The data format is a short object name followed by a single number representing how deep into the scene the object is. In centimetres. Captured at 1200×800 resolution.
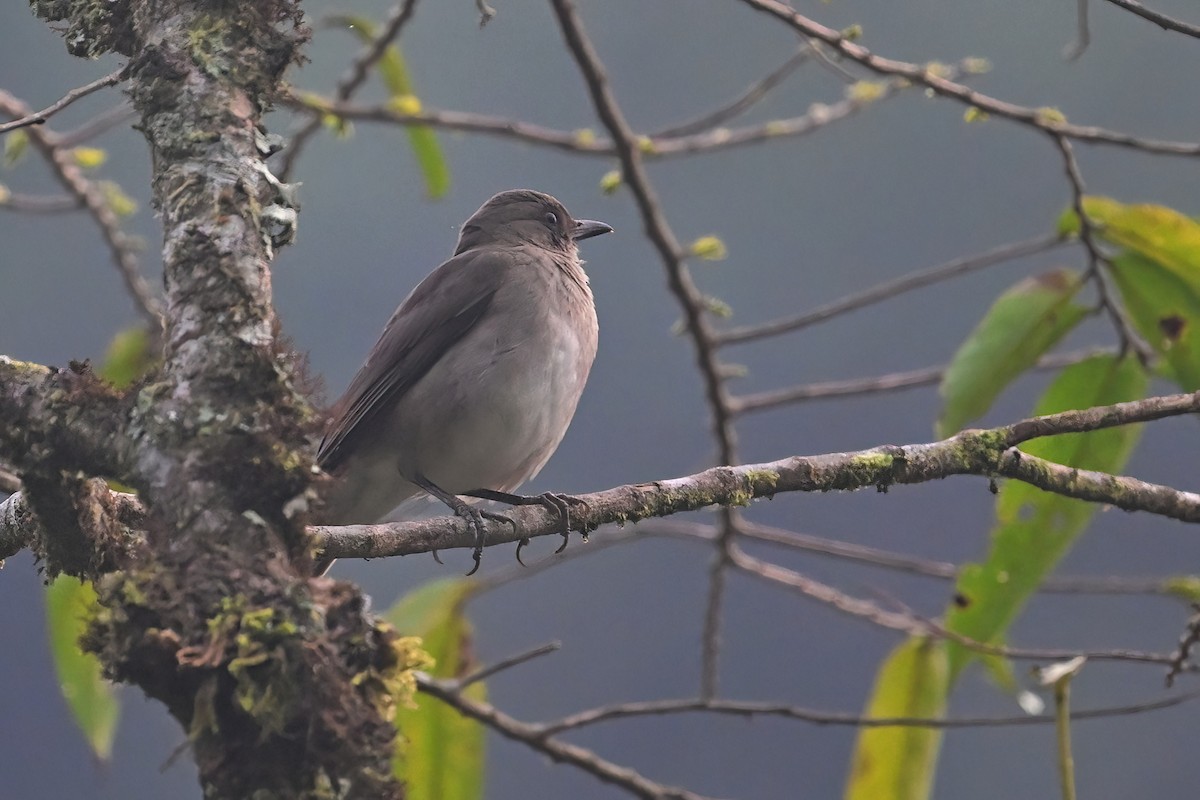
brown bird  791
